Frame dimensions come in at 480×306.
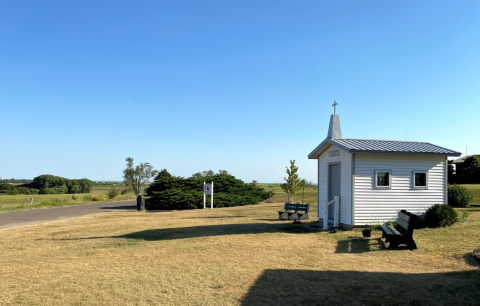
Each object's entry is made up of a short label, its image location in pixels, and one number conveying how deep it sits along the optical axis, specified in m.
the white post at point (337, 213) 13.73
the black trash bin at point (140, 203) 28.28
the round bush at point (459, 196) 24.34
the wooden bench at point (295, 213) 17.08
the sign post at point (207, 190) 30.23
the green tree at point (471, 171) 41.72
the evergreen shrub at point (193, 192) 30.23
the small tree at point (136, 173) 49.06
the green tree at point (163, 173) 37.88
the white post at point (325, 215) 13.70
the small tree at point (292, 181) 24.44
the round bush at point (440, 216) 12.94
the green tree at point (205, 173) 58.20
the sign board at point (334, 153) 14.51
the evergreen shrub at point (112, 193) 47.19
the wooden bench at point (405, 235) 9.36
